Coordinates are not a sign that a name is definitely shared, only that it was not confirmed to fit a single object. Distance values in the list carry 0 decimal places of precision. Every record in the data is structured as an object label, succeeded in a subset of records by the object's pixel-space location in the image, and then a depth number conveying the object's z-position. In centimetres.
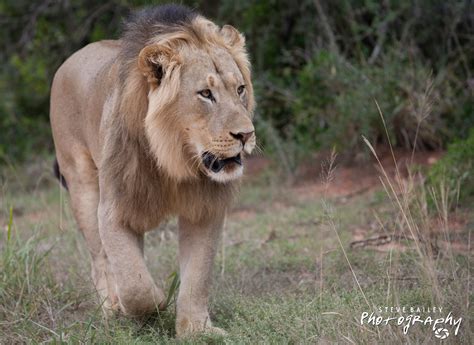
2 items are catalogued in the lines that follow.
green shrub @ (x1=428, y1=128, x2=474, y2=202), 1287
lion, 769
